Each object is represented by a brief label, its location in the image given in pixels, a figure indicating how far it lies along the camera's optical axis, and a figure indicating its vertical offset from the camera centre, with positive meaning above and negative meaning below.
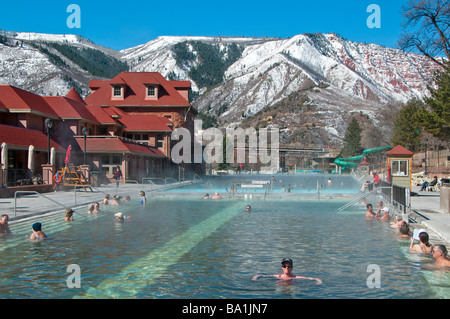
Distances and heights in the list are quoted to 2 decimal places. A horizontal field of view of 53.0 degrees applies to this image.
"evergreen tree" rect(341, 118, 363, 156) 134.43 +8.41
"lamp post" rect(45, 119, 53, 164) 29.71 +2.93
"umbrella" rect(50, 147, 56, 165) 33.56 +1.01
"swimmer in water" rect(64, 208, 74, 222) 17.73 -1.85
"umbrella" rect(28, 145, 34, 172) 31.19 +0.73
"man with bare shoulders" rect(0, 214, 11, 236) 14.21 -1.82
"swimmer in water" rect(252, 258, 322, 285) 9.52 -2.19
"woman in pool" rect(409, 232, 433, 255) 11.91 -2.06
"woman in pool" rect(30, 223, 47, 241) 13.91 -2.01
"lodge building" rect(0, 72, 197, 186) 34.41 +4.40
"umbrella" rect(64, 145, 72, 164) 33.47 +0.93
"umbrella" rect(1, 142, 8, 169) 27.98 +0.90
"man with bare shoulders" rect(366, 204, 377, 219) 19.95 -1.97
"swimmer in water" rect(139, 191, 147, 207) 25.28 -1.82
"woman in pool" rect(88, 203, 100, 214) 20.81 -1.88
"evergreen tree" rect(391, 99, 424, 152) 67.75 +6.12
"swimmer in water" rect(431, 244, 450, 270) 10.60 -2.09
